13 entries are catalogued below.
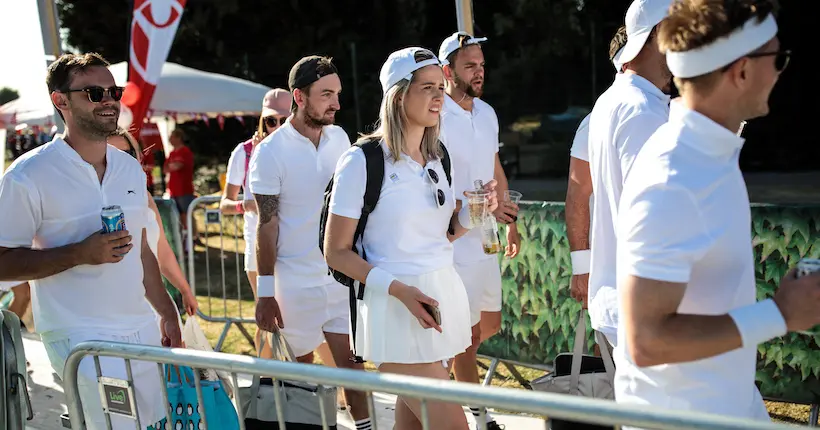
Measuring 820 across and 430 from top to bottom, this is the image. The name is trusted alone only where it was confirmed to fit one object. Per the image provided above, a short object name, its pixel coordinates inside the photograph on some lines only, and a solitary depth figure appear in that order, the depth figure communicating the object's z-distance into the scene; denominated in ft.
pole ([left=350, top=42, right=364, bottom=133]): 64.47
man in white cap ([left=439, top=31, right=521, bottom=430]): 16.43
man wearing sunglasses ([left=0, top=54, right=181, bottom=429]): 11.21
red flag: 26.17
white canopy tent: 45.96
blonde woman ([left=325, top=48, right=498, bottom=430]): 11.41
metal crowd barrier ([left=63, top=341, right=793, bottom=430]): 5.81
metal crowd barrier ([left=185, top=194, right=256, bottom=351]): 24.76
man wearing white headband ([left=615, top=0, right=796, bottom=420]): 6.53
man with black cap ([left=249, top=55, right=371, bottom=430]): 15.62
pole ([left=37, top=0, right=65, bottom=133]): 21.43
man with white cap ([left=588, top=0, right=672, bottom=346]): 11.07
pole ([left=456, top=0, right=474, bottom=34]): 20.27
